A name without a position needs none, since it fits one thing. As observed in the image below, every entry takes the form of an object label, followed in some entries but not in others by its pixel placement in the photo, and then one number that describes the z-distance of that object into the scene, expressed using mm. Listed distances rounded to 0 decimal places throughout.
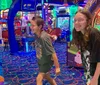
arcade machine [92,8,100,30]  2641
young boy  1604
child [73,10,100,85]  947
